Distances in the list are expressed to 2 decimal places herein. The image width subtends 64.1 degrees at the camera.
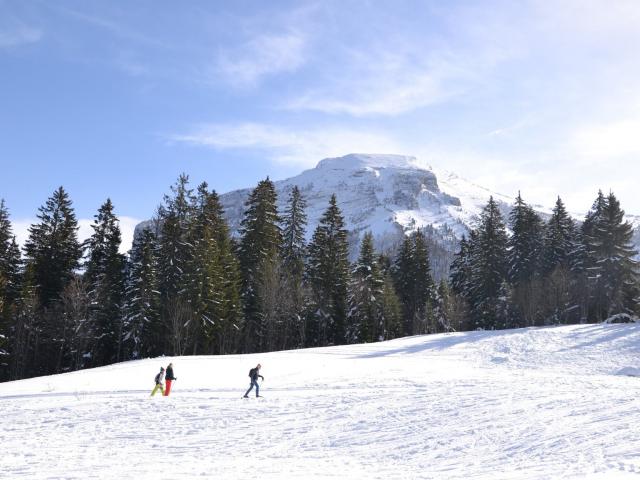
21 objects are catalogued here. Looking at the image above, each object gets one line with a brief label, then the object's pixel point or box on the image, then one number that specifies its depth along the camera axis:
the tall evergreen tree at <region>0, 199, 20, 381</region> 40.67
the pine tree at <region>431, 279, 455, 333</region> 62.33
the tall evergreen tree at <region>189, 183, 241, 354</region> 41.94
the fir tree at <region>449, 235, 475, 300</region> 65.06
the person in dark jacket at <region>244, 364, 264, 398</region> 22.22
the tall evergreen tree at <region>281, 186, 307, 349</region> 48.56
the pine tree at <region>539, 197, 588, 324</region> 54.03
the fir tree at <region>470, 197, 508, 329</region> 57.94
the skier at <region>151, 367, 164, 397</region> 22.69
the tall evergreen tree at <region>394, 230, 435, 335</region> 64.06
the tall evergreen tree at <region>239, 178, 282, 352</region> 47.28
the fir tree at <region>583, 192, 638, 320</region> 48.78
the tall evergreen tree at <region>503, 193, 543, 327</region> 56.62
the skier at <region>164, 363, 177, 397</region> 23.20
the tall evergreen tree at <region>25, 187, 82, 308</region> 47.94
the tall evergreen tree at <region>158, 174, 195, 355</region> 40.91
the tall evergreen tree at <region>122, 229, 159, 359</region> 42.53
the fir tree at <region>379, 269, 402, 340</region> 55.47
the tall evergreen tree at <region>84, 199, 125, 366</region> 45.47
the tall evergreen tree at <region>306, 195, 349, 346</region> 50.75
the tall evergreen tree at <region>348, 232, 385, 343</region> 51.28
